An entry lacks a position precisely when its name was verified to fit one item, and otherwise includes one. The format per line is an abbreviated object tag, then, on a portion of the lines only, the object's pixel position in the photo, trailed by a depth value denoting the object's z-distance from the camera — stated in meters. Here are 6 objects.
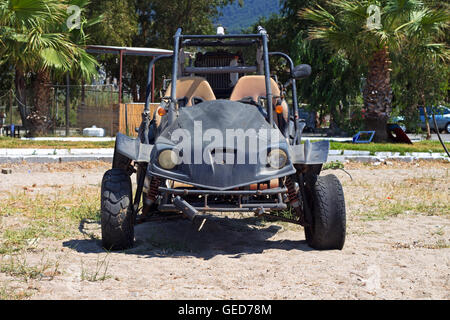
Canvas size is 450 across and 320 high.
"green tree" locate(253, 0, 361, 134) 24.27
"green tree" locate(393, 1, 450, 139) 17.38
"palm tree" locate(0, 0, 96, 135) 15.08
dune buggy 4.98
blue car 30.02
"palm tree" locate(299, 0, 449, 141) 16.59
